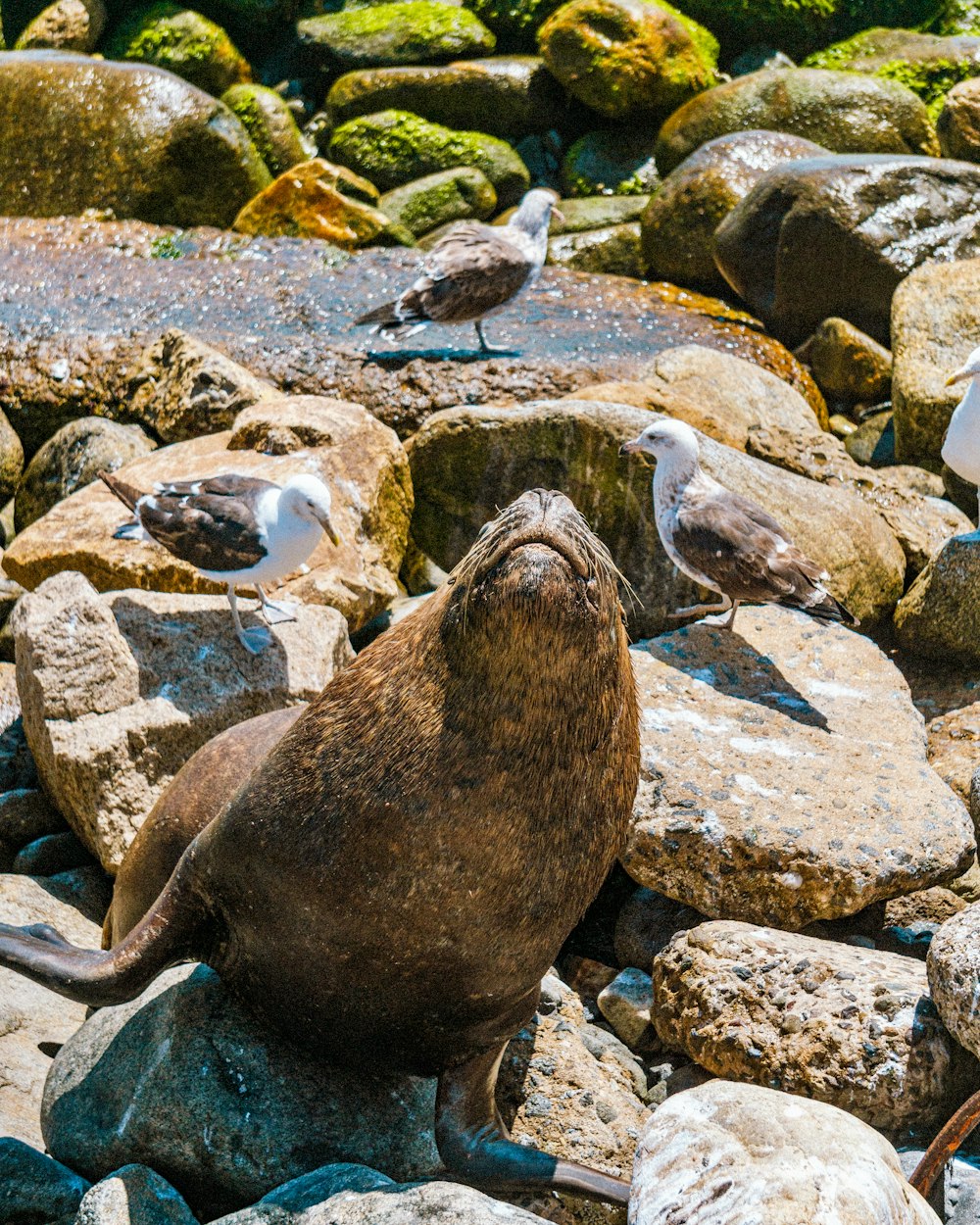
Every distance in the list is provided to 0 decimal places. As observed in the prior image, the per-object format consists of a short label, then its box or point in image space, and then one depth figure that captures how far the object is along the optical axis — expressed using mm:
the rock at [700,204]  14727
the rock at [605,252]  16203
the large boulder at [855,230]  12992
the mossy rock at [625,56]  19141
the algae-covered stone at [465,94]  20094
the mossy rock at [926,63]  18969
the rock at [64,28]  20750
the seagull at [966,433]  7891
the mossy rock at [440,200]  18094
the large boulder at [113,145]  15422
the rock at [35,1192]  3621
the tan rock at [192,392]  9117
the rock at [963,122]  14805
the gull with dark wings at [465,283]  11148
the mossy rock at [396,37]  20812
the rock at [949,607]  7238
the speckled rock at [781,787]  5070
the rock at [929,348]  9977
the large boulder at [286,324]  10648
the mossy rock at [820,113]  16562
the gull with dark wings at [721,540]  6617
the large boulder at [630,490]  7527
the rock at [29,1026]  3705
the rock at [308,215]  15438
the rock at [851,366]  12242
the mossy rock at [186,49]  20500
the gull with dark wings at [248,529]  6543
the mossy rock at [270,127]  18969
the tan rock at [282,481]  7238
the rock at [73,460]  8867
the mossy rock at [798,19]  21156
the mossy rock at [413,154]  19156
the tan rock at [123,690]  5473
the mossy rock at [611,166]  19281
